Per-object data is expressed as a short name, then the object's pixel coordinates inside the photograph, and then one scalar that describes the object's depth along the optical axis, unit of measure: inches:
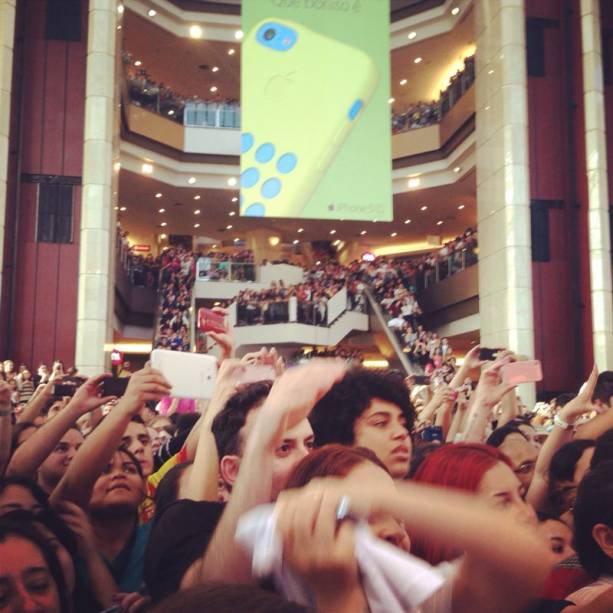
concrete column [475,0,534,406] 512.1
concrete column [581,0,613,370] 501.7
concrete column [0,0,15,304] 477.4
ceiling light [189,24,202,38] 762.2
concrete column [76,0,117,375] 490.3
